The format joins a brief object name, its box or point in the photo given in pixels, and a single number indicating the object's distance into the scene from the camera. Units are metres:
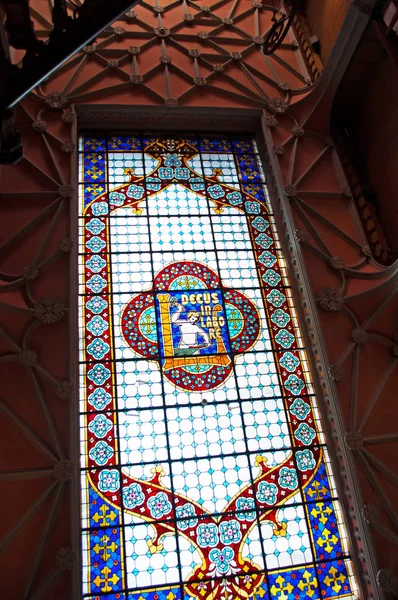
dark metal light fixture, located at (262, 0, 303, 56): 9.83
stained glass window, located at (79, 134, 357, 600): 7.70
